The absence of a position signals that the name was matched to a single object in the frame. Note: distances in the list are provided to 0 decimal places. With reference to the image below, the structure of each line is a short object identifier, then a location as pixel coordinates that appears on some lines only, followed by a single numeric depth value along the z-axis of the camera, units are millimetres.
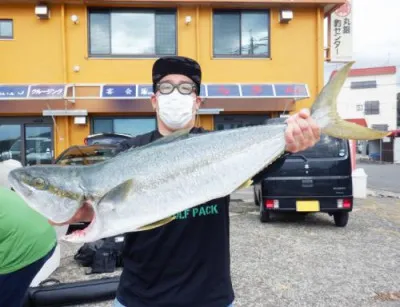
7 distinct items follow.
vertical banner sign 13617
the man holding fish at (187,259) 1987
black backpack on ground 5375
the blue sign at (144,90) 11967
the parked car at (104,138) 8086
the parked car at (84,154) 6289
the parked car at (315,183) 7766
